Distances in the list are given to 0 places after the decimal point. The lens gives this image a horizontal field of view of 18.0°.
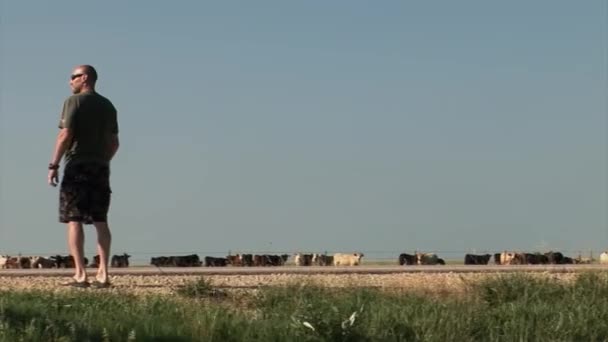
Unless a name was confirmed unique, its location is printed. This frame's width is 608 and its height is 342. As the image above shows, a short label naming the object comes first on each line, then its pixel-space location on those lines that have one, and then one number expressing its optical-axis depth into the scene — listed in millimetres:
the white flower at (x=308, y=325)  13589
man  17663
